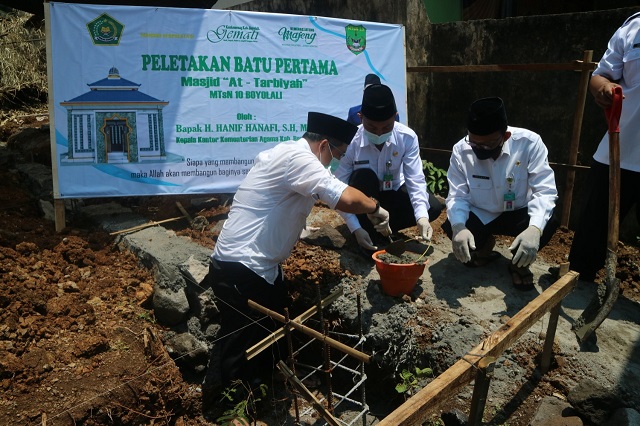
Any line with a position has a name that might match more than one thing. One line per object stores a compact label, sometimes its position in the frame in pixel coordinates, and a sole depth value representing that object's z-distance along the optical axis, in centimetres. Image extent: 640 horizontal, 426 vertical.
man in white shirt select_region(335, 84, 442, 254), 403
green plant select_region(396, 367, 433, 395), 321
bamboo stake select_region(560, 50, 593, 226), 478
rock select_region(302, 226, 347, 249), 444
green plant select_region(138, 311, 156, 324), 399
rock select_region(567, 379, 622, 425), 269
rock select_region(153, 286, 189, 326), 399
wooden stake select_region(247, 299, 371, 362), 231
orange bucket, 350
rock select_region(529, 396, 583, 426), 271
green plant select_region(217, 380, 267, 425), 342
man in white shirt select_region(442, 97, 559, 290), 352
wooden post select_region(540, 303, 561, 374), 297
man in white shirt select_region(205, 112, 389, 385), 338
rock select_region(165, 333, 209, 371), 380
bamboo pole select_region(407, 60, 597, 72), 478
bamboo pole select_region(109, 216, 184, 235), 467
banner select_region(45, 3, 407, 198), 453
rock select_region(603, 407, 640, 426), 253
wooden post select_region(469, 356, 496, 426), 229
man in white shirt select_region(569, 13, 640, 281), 351
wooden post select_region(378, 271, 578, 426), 197
